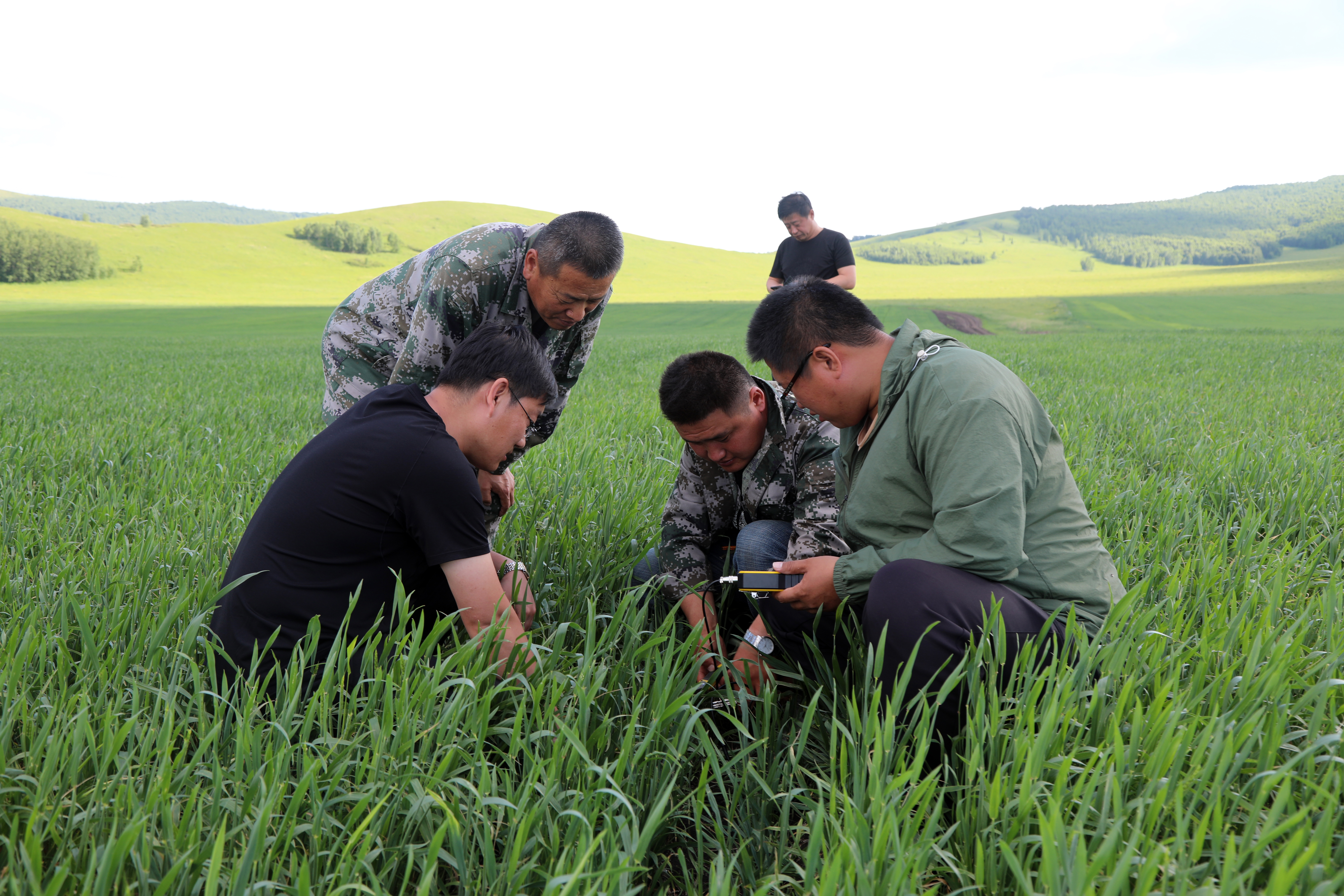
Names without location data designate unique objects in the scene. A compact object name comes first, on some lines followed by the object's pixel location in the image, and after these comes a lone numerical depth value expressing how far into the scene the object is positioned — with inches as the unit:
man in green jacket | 78.0
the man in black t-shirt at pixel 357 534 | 83.3
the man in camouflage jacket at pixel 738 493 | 109.0
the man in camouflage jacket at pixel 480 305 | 116.0
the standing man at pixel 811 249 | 271.4
